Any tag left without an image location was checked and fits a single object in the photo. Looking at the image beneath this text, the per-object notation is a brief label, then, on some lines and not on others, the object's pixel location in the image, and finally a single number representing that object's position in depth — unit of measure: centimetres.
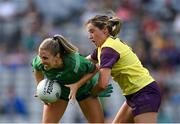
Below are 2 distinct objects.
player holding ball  1853
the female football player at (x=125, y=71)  1833
